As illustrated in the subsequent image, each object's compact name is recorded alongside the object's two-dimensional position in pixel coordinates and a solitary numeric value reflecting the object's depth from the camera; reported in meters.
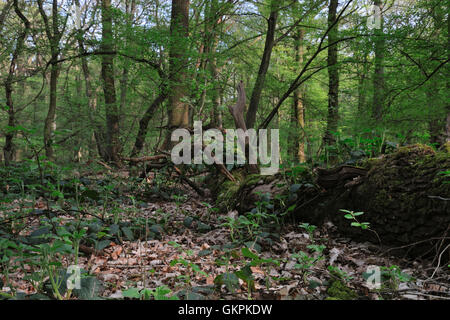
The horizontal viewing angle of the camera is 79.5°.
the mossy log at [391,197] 2.00
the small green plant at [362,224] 1.74
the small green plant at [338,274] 1.78
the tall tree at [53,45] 5.18
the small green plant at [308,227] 2.23
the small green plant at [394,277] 1.57
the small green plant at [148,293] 1.23
